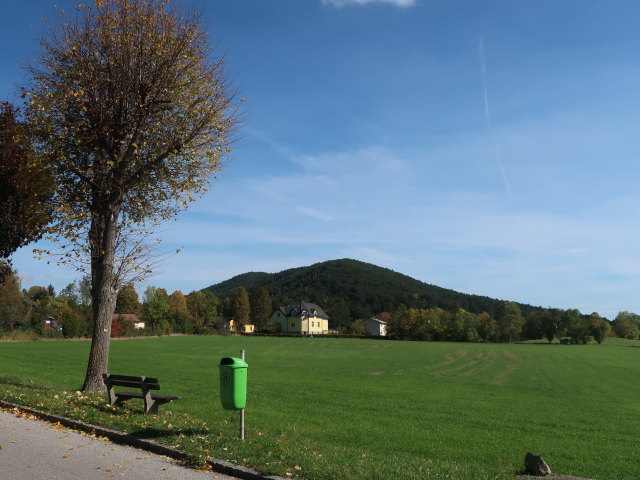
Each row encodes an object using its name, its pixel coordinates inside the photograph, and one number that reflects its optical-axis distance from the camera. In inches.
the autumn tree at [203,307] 5536.4
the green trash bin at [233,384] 361.1
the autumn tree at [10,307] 2731.1
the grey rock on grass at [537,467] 322.0
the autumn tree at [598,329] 5029.5
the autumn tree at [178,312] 4355.3
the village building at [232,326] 5946.9
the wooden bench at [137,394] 463.3
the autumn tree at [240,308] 5954.7
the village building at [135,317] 5438.0
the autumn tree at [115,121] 612.1
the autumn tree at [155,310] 4630.9
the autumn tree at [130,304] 4561.3
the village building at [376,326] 6855.3
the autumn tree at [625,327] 6063.0
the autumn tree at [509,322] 4958.2
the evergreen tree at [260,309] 6092.5
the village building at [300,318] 6466.5
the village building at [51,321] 4067.9
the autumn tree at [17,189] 703.8
